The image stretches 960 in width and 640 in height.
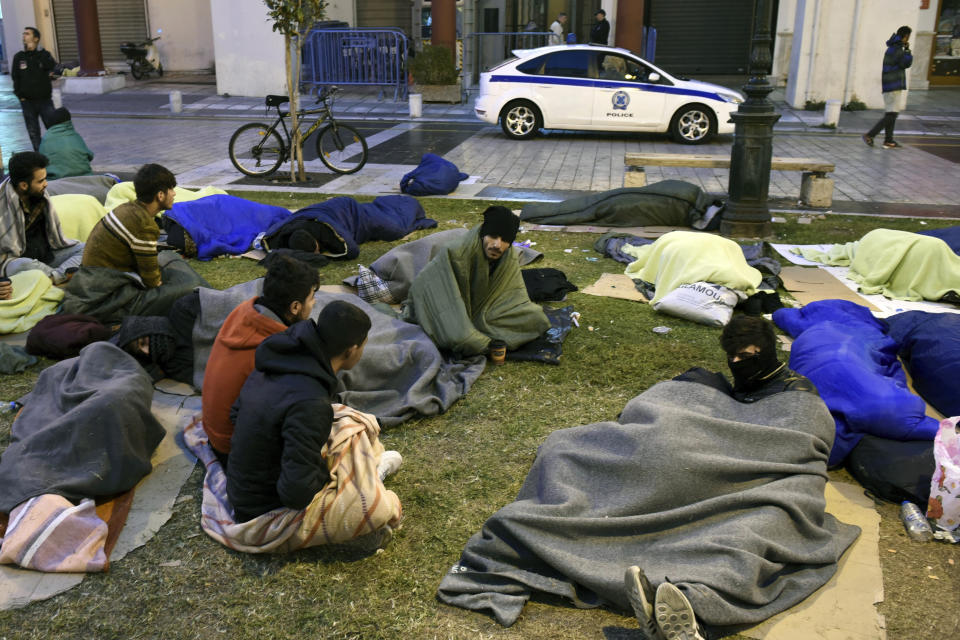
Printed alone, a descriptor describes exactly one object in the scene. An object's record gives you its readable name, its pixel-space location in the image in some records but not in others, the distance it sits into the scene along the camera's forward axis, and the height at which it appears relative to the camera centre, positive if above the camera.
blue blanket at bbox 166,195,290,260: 8.03 -1.59
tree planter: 18.22 -1.01
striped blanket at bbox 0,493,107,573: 3.68 -1.98
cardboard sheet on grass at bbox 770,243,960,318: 6.67 -1.87
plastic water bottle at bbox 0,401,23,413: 5.09 -2.00
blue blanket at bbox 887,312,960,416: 4.99 -1.72
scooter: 21.72 -0.45
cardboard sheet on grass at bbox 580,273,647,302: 7.07 -1.89
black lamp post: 8.59 -1.12
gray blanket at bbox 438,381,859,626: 3.43 -1.85
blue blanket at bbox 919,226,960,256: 7.34 -1.54
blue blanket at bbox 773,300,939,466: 4.38 -1.70
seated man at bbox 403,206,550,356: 5.66 -1.58
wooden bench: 9.85 -1.32
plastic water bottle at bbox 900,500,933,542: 3.95 -2.03
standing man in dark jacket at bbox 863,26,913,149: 13.12 -0.45
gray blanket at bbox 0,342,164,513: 4.05 -1.81
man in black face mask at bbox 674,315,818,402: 4.13 -1.42
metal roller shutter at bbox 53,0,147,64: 22.73 +0.31
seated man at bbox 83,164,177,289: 5.83 -1.22
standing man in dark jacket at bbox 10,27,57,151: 11.51 -0.50
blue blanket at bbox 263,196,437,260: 7.84 -1.58
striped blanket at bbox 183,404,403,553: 3.68 -1.86
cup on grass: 5.69 -1.88
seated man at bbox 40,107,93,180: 9.62 -1.17
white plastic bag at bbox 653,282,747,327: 6.39 -1.80
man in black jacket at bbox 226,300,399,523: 3.41 -1.36
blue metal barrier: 18.11 -0.33
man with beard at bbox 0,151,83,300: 6.48 -1.35
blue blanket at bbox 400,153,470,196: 10.34 -1.53
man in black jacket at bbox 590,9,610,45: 18.02 +0.20
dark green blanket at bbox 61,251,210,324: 5.99 -1.66
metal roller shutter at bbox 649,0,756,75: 21.67 +0.14
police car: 13.86 -0.79
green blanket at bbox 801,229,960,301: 6.83 -1.66
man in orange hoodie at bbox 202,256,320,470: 3.99 -1.24
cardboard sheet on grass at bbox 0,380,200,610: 3.59 -2.07
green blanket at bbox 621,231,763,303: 6.62 -1.61
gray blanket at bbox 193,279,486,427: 5.05 -1.85
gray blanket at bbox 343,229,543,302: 6.74 -1.61
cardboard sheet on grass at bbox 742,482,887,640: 3.36 -2.08
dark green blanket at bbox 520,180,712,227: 9.02 -1.61
